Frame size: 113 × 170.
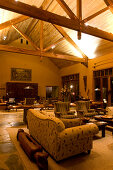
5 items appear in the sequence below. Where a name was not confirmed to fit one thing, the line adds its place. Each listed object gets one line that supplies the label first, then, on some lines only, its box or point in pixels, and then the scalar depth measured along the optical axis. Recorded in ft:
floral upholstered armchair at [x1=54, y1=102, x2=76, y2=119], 18.99
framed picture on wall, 41.29
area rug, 8.36
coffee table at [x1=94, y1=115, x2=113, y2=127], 14.72
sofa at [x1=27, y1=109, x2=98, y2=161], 8.50
